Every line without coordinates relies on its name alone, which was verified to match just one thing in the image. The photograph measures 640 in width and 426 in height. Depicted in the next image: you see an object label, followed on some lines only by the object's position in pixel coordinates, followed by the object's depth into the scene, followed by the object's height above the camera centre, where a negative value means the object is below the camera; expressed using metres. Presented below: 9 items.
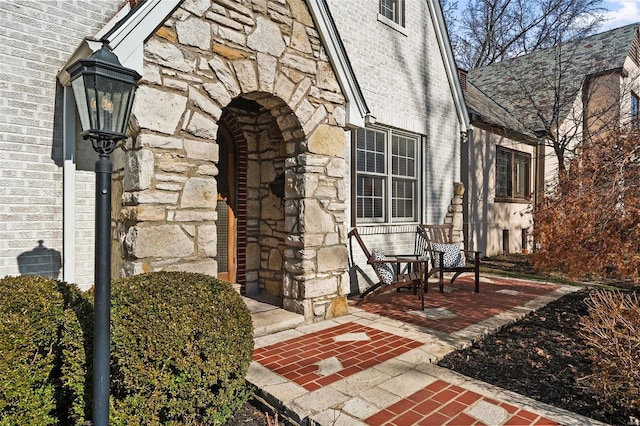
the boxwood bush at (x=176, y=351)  2.34 -0.85
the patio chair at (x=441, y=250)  6.54 -0.64
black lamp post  2.09 +0.40
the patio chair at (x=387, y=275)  5.54 -0.88
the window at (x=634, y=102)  16.16 +4.69
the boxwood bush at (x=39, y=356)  2.18 -0.82
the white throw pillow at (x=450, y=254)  7.05 -0.72
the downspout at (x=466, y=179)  9.84 +0.86
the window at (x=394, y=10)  7.62 +3.92
